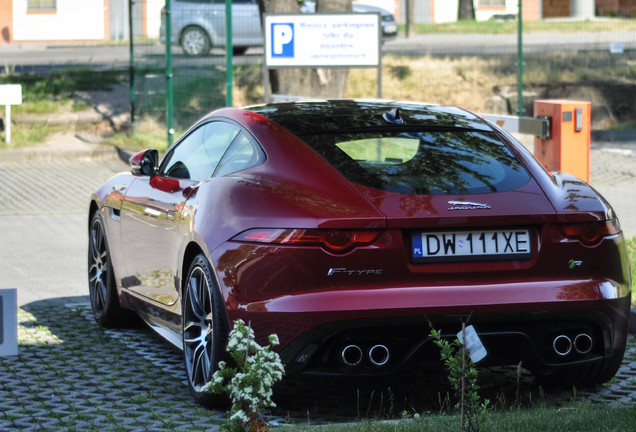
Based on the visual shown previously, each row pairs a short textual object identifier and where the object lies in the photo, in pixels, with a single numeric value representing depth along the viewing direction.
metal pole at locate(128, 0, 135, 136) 19.17
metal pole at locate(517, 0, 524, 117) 20.69
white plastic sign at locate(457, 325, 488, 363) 4.44
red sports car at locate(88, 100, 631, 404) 5.21
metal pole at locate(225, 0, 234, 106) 15.53
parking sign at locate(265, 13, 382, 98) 14.53
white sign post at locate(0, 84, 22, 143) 18.67
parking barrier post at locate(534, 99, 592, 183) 9.86
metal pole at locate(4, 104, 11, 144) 18.59
